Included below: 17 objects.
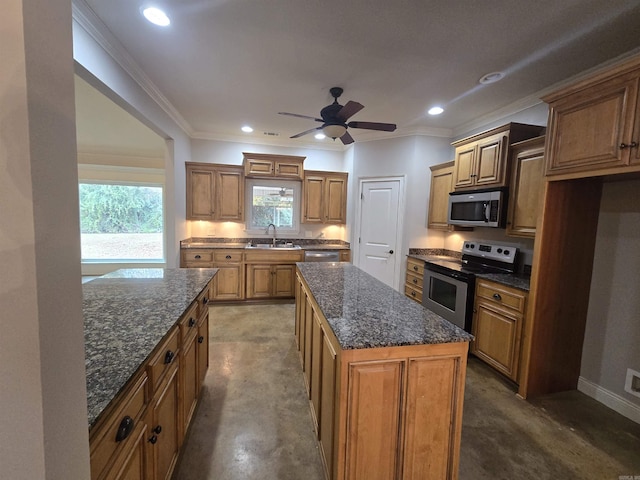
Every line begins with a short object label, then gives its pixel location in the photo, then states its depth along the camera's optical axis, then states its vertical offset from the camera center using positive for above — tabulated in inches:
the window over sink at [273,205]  187.5 +9.2
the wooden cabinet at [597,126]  62.4 +27.4
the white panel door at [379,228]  161.9 -4.0
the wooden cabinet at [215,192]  169.0 +15.1
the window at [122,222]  215.5 -9.0
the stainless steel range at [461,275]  105.3 -21.7
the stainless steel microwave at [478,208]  105.0 +7.6
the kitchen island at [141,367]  32.2 -23.7
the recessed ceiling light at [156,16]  70.1 +53.3
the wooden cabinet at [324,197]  184.7 +15.9
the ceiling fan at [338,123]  98.2 +38.2
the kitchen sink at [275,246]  174.1 -19.7
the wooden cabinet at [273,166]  170.7 +33.6
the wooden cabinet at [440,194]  139.9 +16.5
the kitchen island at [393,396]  46.4 -31.5
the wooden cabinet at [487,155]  103.7 +30.0
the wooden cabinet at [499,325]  88.4 -34.9
